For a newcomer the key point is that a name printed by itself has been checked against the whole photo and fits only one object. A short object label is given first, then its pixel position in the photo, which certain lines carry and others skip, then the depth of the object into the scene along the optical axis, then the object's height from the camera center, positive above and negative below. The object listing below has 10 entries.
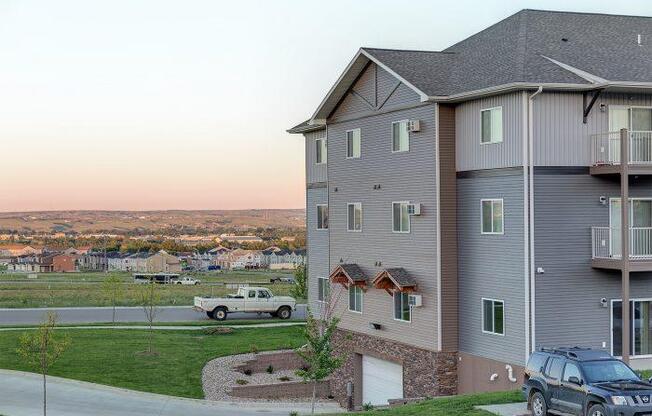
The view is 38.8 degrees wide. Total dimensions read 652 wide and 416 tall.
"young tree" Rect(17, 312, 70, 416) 28.87 -3.81
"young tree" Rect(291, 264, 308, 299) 63.31 -4.01
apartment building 26.89 +0.74
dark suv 17.83 -3.24
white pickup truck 53.38 -4.50
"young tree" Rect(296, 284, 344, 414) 28.88 -4.00
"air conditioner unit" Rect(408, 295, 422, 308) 30.91 -2.50
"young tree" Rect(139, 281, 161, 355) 40.32 -3.77
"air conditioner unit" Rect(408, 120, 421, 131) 30.69 +3.34
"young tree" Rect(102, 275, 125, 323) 50.44 -3.26
